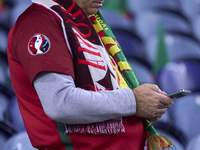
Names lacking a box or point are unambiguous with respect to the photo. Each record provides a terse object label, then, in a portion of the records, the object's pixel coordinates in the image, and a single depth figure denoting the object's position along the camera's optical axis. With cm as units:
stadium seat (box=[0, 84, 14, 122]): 856
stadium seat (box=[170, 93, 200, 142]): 915
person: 540
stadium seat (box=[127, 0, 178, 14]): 1497
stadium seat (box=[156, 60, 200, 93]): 1029
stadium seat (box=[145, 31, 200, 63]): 1217
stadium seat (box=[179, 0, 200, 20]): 1480
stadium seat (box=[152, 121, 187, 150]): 769
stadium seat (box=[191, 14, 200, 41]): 1399
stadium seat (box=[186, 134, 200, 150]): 644
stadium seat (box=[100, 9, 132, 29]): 1307
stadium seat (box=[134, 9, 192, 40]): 1335
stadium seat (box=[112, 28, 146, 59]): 1201
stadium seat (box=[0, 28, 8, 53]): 1056
